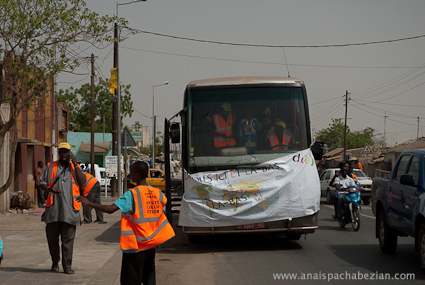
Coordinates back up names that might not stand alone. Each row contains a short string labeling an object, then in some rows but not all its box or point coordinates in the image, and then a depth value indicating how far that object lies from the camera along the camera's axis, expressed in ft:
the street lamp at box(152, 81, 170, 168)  171.12
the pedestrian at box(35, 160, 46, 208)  69.72
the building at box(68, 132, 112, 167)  190.29
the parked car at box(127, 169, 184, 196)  88.58
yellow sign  89.45
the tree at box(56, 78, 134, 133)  228.02
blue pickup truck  26.66
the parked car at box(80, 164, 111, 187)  115.80
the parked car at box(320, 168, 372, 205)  76.83
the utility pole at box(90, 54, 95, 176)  101.03
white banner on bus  34.35
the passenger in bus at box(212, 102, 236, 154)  36.19
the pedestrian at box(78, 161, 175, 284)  17.94
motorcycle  45.47
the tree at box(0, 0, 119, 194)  44.39
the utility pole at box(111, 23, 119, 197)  92.12
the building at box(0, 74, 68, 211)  62.90
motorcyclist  46.80
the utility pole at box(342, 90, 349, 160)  208.61
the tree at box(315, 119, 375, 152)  351.25
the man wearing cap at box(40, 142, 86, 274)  26.61
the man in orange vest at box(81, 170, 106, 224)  48.83
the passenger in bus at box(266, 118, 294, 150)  36.32
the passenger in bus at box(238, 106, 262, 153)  36.14
